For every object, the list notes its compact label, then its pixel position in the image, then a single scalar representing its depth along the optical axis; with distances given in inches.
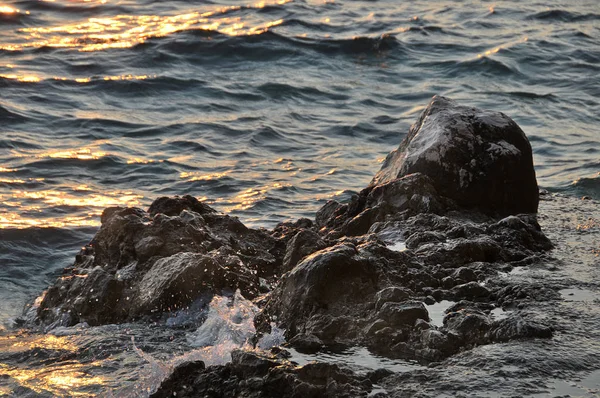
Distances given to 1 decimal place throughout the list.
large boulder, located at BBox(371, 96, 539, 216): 480.1
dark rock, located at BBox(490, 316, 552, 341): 316.8
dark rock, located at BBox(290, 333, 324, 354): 323.0
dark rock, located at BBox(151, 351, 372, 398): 282.4
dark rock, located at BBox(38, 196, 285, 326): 396.5
